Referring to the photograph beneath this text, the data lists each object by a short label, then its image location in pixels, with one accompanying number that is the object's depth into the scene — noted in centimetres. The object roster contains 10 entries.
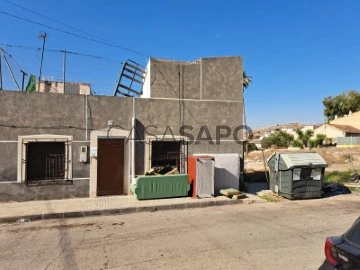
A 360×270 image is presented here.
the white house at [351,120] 6882
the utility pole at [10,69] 1205
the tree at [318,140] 5800
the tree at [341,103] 7638
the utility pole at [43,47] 1263
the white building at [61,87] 1634
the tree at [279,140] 6531
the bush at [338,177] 1692
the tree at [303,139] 5646
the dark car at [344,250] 334
